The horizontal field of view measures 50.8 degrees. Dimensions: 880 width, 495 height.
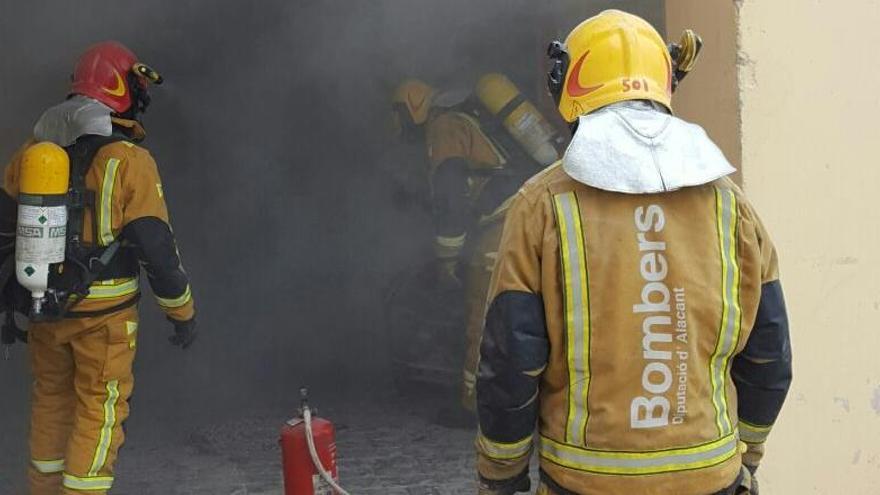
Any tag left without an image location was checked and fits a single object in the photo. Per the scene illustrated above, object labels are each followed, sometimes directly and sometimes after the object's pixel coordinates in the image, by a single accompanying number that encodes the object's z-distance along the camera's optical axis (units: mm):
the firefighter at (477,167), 5000
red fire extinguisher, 3178
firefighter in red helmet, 3896
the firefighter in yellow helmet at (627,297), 2078
